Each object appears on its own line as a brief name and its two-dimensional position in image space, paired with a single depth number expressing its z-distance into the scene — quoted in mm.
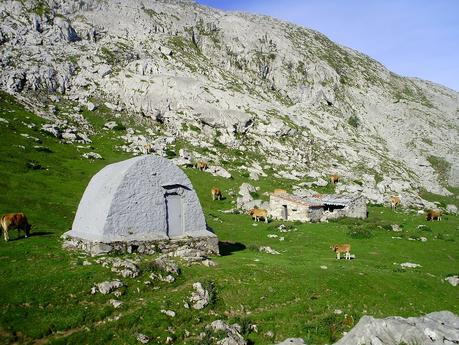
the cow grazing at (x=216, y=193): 60250
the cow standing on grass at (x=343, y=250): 36906
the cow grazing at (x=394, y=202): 67188
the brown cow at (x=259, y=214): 52094
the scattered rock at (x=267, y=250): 37241
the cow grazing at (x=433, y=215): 58312
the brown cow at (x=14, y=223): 30031
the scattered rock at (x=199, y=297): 22469
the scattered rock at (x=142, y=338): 18772
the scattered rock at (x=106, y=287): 21844
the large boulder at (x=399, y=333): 15367
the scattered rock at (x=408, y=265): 36031
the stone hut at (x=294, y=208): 54062
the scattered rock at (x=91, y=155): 67925
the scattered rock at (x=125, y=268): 23906
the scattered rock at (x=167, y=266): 25328
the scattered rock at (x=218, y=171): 71869
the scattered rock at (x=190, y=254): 28711
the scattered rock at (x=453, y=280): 31878
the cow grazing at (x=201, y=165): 73375
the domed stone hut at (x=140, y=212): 29672
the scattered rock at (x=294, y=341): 16422
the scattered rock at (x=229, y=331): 19234
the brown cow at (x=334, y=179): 79438
